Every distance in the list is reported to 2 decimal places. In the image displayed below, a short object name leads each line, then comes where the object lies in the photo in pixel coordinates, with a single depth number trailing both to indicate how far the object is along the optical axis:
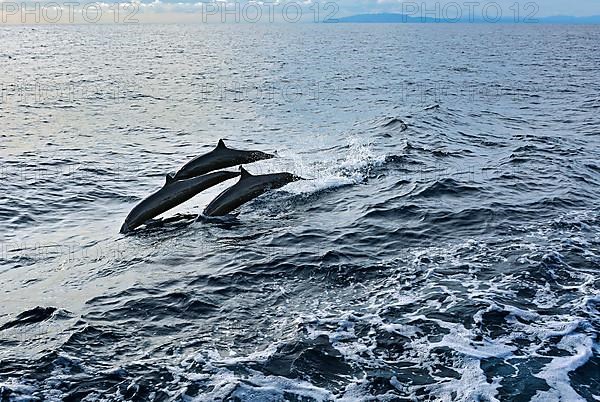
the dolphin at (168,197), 16.91
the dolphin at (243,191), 17.58
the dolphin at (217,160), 18.46
